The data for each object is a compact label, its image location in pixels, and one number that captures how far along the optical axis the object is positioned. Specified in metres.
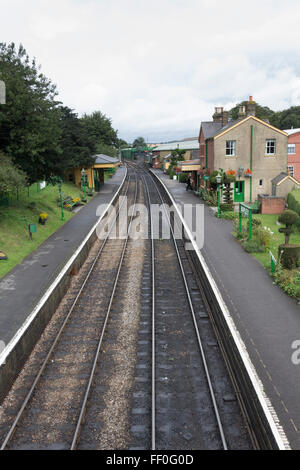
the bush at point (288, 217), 20.09
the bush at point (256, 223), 24.25
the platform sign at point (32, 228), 23.47
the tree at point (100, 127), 79.69
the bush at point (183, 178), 54.41
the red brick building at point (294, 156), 47.72
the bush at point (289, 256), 17.88
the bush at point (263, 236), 22.06
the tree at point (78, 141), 43.53
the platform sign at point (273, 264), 17.44
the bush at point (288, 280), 15.19
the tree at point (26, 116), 23.09
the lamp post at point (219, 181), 30.13
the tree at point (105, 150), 69.12
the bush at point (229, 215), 30.15
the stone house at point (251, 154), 36.12
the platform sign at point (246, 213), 22.30
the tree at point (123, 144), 171.48
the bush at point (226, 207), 32.16
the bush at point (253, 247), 21.31
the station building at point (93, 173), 46.84
